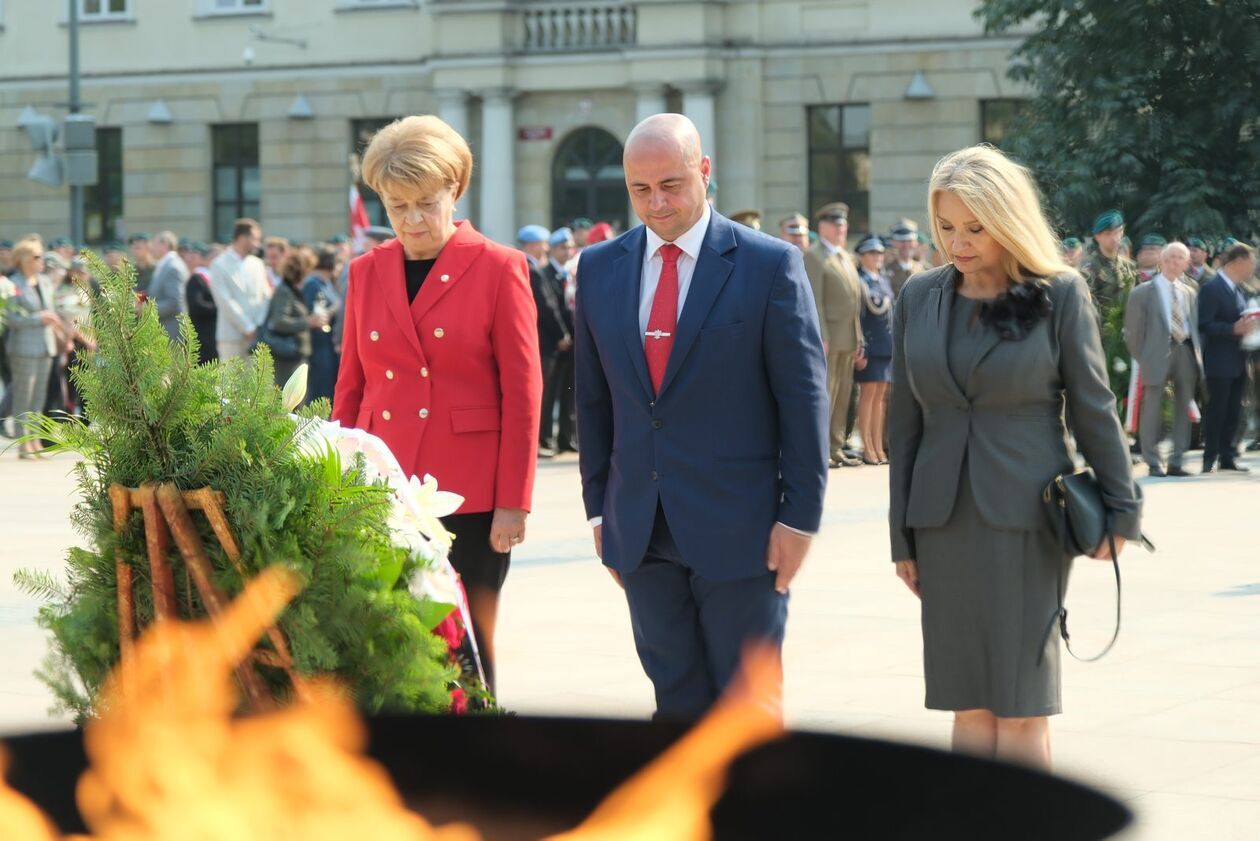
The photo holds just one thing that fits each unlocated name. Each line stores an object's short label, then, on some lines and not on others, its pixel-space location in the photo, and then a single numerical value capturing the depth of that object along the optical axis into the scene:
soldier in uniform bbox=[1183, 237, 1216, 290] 18.64
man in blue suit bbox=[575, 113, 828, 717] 4.51
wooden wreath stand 3.12
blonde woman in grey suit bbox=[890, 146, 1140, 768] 4.52
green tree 25.02
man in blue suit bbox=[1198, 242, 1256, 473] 16.52
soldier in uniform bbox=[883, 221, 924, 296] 18.78
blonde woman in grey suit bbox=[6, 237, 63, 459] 19.14
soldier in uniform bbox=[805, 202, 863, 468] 16.78
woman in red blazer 5.23
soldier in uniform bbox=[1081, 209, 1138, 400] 17.98
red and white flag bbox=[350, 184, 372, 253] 21.80
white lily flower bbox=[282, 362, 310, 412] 3.51
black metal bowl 1.95
